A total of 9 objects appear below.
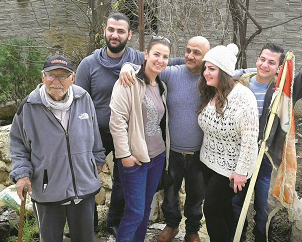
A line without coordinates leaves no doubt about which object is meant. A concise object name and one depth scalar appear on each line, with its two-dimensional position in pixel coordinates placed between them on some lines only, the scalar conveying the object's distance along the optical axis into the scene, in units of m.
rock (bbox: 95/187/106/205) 4.49
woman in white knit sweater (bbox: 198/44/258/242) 2.59
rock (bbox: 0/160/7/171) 5.49
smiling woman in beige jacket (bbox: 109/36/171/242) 2.71
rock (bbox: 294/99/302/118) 7.49
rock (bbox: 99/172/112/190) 4.52
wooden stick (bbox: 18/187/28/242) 2.57
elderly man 2.38
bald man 2.94
